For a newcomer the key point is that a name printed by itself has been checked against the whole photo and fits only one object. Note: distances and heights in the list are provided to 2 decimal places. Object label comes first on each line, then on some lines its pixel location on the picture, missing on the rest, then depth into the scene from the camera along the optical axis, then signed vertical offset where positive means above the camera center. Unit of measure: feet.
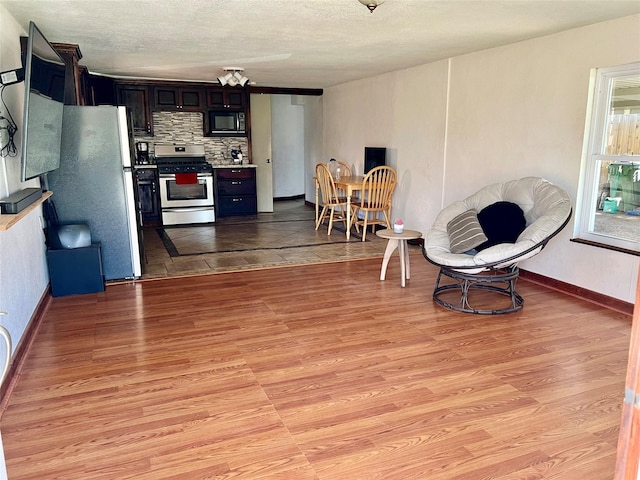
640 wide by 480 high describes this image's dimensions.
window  12.09 -0.57
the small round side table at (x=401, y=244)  14.17 -3.02
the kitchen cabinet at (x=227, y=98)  25.35 +2.25
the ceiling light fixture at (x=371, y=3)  9.67 +2.71
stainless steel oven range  23.89 -2.28
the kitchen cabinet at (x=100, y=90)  20.34 +2.23
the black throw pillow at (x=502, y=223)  13.08 -2.22
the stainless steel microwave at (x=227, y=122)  25.88 +1.00
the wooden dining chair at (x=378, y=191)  20.36 -2.08
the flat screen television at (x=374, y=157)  22.03 -0.74
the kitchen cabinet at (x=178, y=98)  24.36 +2.14
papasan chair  11.77 -2.48
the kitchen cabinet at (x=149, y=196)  23.67 -2.64
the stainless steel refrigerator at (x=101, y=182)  13.87 -1.16
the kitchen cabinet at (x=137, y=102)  23.72 +1.88
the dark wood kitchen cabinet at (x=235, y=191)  25.79 -2.63
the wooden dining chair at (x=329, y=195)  21.49 -2.38
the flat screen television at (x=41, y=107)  8.62 +0.68
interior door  27.30 -0.34
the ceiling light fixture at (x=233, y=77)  20.33 +2.65
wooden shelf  7.29 -1.23
